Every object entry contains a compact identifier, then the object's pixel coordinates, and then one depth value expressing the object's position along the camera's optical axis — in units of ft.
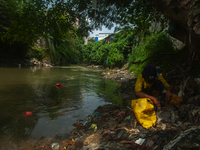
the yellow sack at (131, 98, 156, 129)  7.88
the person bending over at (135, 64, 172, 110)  9.67
